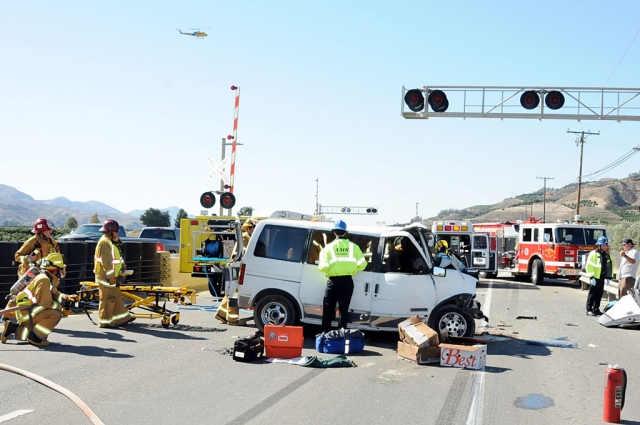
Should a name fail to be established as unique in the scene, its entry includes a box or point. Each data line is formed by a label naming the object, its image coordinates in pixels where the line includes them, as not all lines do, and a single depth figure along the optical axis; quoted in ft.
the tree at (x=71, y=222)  352.57
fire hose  20.53
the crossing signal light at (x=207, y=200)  61.77
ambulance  91.45
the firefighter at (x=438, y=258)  38.45
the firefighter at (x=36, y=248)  38.32
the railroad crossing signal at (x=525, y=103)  67.05
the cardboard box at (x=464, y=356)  30.66
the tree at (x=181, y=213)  217.17
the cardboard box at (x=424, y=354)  31.53
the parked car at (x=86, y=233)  81.99
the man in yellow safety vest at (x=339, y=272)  35.68
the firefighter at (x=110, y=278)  39.06
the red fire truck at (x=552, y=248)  85.56
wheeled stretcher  40.57
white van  37.01
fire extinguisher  22.27
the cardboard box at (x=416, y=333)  31.73
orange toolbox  31.50
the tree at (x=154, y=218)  218.59
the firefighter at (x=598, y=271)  52.34
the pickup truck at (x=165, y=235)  88.48
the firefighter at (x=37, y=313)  33.42
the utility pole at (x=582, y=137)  216.95
